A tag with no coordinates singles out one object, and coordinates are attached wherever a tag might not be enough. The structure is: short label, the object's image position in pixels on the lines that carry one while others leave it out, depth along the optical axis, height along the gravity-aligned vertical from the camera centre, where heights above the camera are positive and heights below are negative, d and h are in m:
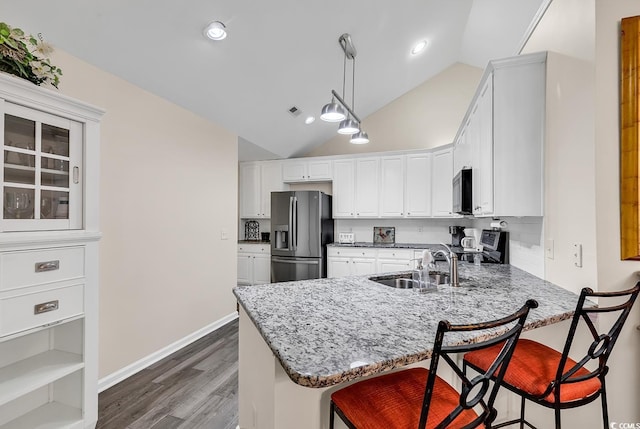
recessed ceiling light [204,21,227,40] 2.28 +1.39
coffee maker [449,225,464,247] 4.64 -0.28
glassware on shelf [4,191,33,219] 1.47 +0.05
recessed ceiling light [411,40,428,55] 3.86 +2.17
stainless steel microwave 2.87 +0.24
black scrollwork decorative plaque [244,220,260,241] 5.81 -0.28
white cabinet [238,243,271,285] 5.23 -0.84
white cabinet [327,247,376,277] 4.73 -0.71
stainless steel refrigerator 4.71 -0.29
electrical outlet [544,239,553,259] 2.00 -0.21
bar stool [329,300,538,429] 0.80 -0.60
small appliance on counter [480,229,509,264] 2.87 -0.31
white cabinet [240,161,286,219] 5.49 +0.53
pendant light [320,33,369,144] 2.45 +0.87
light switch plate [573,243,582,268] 1.65 -0.21
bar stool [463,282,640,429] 1.13 -0.63
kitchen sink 2.06 -0.44
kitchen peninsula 0.91 -0.42
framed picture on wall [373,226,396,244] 5.25 -0.33
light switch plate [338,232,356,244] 5.11 -0.38
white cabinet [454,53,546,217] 2.06 +0.56
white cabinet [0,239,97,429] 1.44 -0.69
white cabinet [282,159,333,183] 5.26 +0.77
